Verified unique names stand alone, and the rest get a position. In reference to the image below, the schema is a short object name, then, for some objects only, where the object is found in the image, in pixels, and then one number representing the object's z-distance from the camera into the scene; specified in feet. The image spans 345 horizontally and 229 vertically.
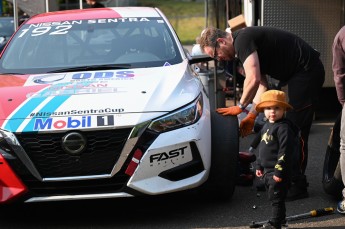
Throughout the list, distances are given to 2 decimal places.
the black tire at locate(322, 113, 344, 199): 22.80
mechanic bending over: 23.49
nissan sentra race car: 20.34
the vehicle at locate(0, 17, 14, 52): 50.66
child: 19.93
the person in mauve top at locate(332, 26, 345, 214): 21.09
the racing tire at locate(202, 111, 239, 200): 22.62
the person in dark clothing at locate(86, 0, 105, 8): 38.11
